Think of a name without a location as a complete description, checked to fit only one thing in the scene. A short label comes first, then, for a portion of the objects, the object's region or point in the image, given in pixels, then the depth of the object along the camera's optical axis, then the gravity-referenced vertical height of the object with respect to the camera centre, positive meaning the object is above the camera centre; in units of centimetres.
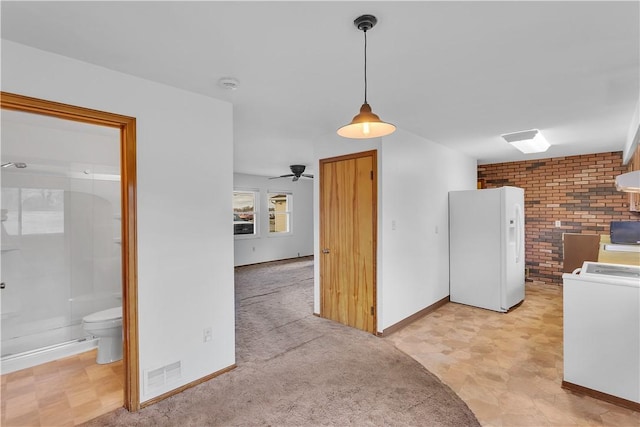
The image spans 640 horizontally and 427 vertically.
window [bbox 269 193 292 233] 893 +1
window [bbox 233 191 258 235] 820 +2
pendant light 158 +50
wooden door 364 -33
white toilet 291 -111
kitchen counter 396 -56
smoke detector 230 +96
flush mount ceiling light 387 +91
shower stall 338 -20
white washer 227 -89
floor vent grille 230 -121
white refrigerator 437 -52
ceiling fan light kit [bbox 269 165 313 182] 637 +87
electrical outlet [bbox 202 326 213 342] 261 -100
